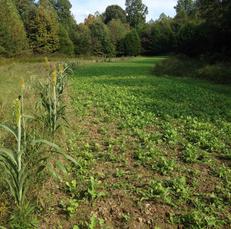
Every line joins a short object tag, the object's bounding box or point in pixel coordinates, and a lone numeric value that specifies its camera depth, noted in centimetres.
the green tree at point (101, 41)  4210
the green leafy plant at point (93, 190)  321
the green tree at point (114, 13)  6620
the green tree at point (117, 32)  4622
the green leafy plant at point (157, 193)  323
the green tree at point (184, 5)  6608
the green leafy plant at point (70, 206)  297
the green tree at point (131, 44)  4523
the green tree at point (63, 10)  5126
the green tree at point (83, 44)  4046
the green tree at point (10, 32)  2738
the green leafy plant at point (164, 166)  384
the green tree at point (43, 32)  3501
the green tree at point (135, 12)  6659
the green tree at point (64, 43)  3720
